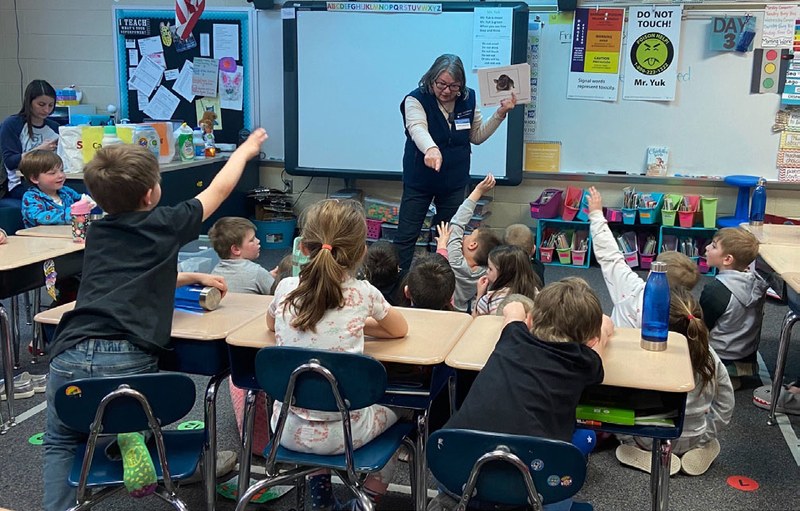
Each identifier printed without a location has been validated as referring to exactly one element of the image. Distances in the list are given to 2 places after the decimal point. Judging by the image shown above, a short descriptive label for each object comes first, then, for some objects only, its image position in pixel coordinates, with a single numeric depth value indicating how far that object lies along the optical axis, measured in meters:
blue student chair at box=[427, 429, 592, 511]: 1.67
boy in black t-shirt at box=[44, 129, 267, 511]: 2.10
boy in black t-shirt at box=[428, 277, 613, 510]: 1.82
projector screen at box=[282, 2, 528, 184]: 5.91
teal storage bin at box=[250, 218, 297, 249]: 6.34
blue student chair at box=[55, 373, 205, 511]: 1.93
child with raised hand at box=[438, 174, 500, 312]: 3.56
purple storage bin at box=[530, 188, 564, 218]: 5.81
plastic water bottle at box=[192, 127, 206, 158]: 6.08
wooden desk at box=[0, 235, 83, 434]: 2.98
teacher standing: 4.12
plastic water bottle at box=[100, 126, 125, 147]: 4.81
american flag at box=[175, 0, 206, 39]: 6.02
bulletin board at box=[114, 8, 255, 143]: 6.41
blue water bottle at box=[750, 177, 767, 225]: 4.03
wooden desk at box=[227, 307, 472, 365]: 2.05
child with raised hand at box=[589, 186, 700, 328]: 2.73
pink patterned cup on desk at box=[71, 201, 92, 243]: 3.37
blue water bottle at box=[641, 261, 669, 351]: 2.11
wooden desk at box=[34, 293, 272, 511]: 2.22
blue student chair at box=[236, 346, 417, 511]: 1.93
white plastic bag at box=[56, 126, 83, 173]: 4.84
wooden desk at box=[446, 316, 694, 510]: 1.89
